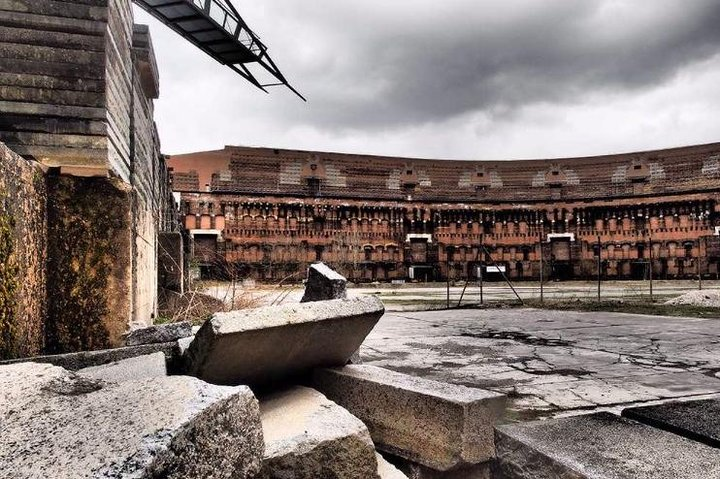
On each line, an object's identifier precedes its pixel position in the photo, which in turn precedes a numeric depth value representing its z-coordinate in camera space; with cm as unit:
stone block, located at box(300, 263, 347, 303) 326
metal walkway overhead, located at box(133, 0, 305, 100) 951
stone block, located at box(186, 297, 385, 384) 203
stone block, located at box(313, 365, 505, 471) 213
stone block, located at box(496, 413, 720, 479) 150
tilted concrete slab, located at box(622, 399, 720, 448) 179
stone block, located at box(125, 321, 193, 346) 371
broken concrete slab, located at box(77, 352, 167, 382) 227
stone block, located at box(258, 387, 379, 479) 172
